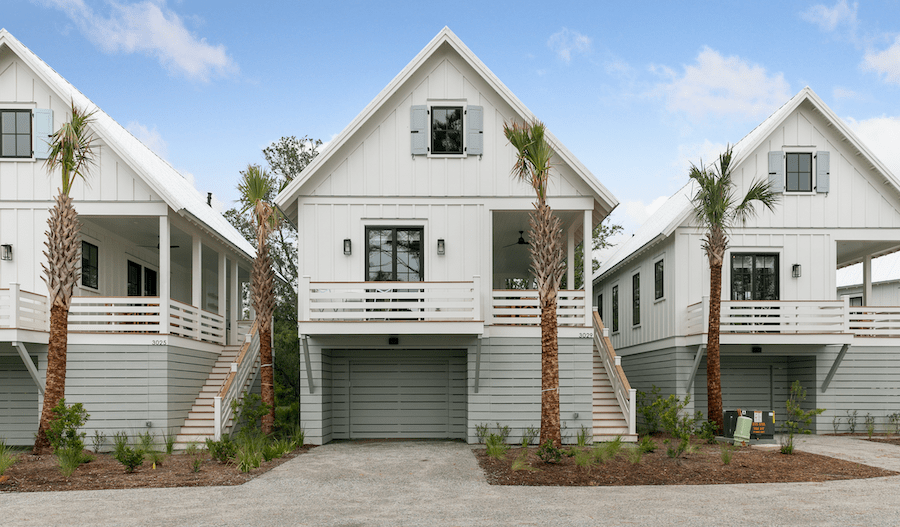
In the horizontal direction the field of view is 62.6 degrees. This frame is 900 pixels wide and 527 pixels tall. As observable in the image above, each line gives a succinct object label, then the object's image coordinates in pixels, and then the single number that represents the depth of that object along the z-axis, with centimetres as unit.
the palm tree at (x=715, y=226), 1658
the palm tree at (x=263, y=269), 1656
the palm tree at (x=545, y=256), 1282
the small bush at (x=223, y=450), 1291
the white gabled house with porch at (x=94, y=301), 1570
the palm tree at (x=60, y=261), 1392
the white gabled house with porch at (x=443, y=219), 1620
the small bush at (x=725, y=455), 1230
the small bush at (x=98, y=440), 1540
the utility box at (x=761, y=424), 1622
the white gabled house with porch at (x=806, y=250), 1900
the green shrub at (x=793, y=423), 1394
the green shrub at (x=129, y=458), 1199
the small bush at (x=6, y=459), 1166
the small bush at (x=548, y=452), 1216
